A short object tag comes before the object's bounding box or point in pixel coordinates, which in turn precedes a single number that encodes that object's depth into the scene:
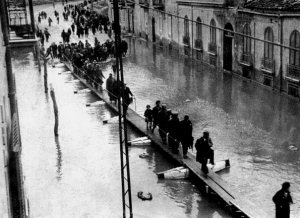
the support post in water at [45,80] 28.02
